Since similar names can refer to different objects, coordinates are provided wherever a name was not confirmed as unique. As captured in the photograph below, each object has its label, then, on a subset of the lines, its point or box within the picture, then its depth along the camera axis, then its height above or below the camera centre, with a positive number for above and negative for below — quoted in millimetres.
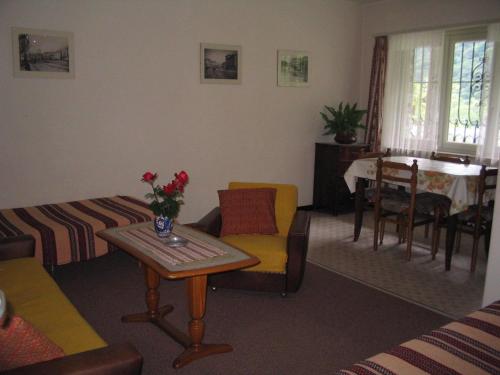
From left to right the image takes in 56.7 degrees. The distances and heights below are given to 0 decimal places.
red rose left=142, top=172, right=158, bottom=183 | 2902 -381
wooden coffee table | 2434 -771
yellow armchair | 3314 -990
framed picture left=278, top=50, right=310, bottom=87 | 5777 +646
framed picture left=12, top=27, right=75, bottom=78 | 4078 +533
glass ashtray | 2744 -742
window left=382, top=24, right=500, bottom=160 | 5148 +371
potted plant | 5973 -32
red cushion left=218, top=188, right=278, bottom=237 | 3662 -739
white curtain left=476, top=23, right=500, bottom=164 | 5008 +172
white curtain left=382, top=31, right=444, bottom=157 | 5688 +356
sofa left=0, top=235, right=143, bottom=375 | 1570 -932
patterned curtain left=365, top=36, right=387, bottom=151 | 6184 +371
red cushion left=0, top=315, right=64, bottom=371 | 1449 -754
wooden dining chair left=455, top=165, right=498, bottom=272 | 3910 -787
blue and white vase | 2875 -672
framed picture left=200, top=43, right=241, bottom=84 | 5156 +612
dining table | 3939 -519
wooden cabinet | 5887 -714
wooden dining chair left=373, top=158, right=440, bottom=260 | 4270 -766
